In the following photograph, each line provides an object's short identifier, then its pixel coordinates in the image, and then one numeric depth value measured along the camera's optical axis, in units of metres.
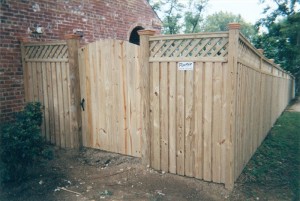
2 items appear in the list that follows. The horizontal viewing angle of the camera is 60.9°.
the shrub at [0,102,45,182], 4.48
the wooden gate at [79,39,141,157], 5.14
